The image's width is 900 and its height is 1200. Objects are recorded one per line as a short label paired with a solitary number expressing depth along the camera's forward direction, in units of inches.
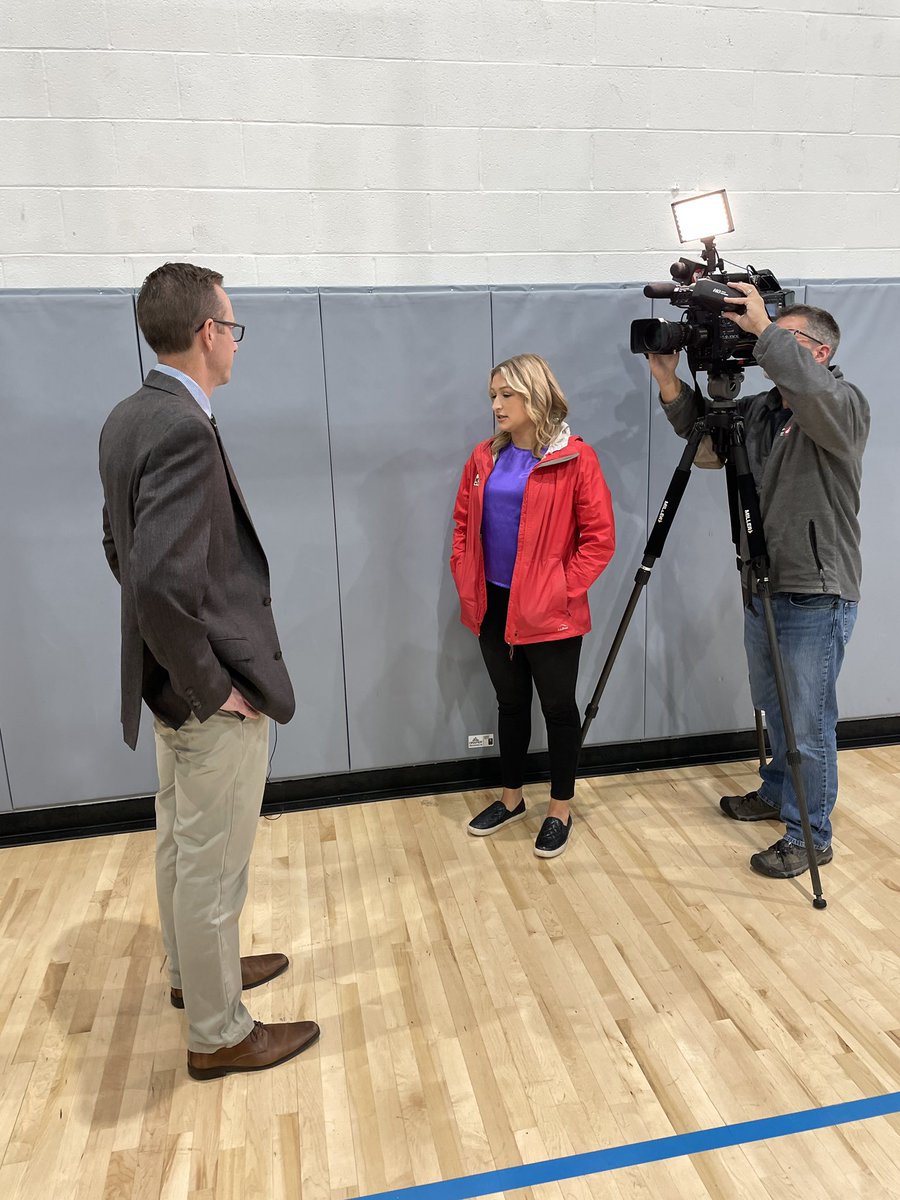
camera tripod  97.3
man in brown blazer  62.9
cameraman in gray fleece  91.4
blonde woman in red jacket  104.5
